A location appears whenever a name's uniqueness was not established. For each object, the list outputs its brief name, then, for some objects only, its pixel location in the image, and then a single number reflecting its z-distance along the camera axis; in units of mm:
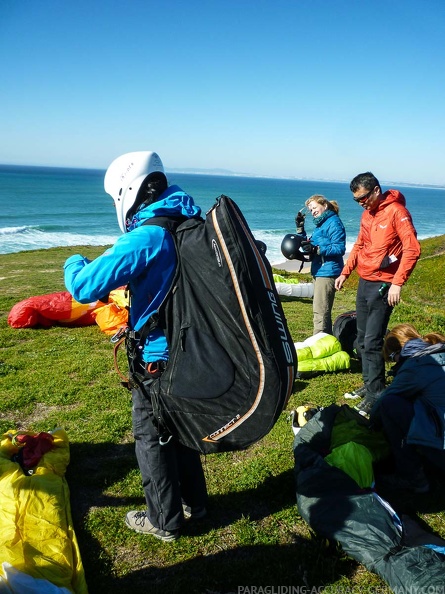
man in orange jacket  5238
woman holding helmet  7281
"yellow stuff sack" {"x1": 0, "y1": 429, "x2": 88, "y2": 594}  2742
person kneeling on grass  3717
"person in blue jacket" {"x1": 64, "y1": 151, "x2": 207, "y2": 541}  2658
